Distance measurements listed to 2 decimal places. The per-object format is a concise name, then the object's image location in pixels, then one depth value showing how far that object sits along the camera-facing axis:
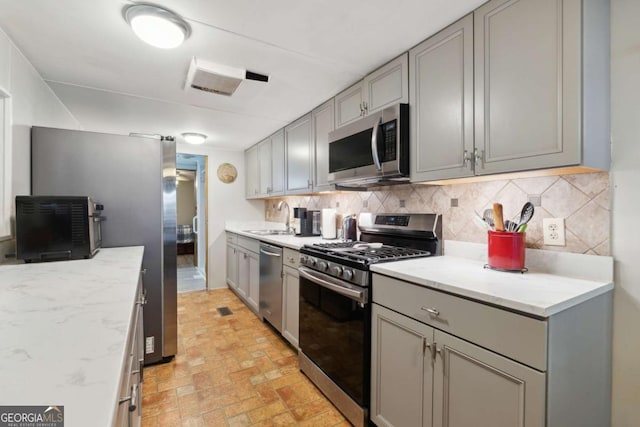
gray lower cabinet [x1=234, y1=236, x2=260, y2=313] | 3.16
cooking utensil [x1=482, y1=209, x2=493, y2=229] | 1.55
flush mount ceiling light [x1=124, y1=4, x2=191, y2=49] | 1.38
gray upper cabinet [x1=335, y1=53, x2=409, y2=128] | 1.76
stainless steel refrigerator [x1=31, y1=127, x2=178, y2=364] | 1.98
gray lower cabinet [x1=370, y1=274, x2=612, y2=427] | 0.93
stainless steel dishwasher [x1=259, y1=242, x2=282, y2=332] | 2.60
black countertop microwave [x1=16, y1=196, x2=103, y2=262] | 1.55
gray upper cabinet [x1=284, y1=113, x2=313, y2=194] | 2.82
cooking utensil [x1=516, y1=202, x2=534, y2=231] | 1.34
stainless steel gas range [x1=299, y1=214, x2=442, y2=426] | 1.57
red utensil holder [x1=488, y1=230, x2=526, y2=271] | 1.33
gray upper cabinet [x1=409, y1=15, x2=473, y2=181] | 1.43
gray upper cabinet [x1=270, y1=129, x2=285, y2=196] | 3.38
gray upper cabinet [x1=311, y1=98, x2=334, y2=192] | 2.49
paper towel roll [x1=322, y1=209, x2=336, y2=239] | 2.81
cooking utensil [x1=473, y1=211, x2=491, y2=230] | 1.53
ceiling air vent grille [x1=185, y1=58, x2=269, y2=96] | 1.89
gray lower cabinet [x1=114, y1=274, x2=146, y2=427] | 0.69
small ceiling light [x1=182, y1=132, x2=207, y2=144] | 3.63
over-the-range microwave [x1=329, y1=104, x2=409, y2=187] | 1.72
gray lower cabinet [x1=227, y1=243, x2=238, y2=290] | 3.94
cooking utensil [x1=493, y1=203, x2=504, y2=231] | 1.38
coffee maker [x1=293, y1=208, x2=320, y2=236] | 3.18
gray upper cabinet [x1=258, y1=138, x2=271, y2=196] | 3.74
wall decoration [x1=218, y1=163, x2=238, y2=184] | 4.52
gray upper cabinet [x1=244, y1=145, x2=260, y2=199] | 4.18
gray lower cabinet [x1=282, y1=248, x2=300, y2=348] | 2.32
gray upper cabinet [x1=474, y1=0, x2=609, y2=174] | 1.08
